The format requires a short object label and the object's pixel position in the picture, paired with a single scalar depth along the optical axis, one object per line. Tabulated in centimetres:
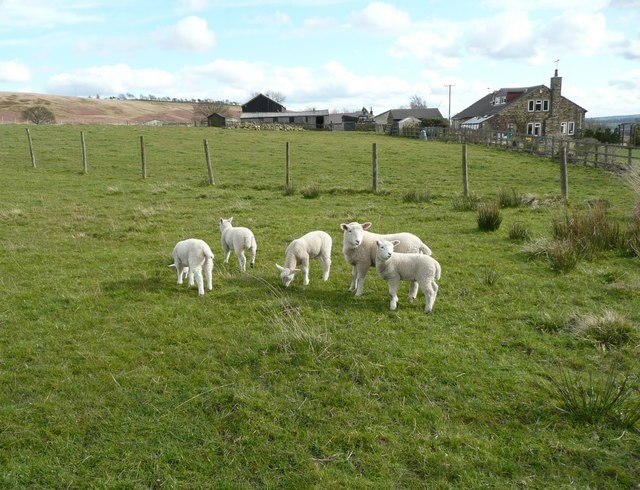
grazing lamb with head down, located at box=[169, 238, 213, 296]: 788
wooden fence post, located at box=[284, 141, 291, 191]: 1879
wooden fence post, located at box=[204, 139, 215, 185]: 2095
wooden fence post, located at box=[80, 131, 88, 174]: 2474
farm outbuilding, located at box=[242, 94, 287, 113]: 8995
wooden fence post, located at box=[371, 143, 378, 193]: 1852
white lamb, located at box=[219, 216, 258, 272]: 905
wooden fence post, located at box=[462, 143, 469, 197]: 1727
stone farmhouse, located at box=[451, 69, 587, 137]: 5834
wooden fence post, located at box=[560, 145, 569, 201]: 1634
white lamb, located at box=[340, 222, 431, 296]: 777
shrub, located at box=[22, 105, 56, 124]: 6333
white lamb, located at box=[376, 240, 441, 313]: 702
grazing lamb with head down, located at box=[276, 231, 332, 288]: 809
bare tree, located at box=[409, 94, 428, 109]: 13541
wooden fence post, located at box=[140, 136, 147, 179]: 2313
